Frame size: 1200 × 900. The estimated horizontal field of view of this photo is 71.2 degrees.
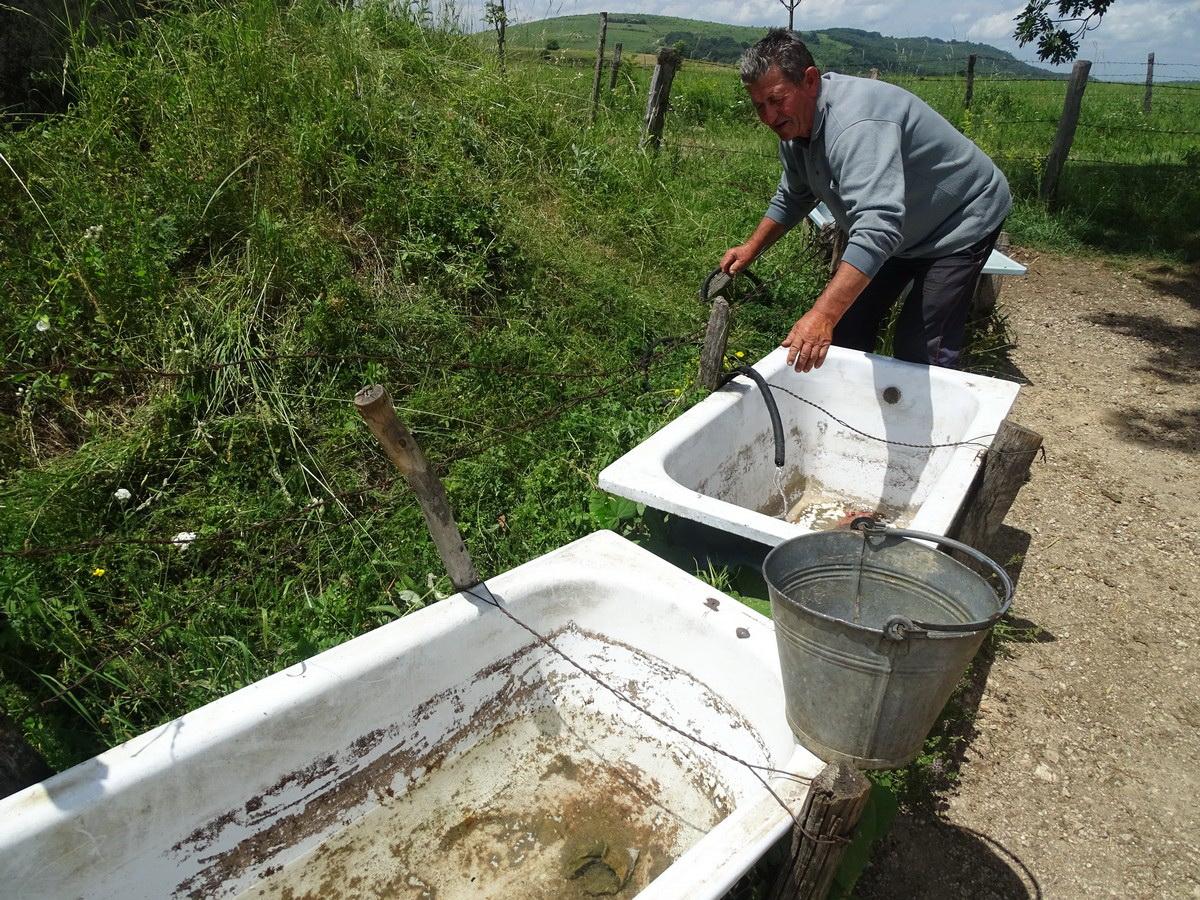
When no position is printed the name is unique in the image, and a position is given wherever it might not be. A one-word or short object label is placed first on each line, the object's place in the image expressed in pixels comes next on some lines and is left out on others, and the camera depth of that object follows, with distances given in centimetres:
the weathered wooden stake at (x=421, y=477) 182
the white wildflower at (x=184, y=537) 279
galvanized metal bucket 159
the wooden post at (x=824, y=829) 155
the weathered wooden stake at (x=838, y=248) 457
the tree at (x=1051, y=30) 745
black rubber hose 292
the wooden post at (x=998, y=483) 261
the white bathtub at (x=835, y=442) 283
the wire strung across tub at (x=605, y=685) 175
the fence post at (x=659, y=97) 637
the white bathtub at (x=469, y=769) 169
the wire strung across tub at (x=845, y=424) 315
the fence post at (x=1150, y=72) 1237
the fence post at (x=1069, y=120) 750
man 262
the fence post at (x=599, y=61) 707
